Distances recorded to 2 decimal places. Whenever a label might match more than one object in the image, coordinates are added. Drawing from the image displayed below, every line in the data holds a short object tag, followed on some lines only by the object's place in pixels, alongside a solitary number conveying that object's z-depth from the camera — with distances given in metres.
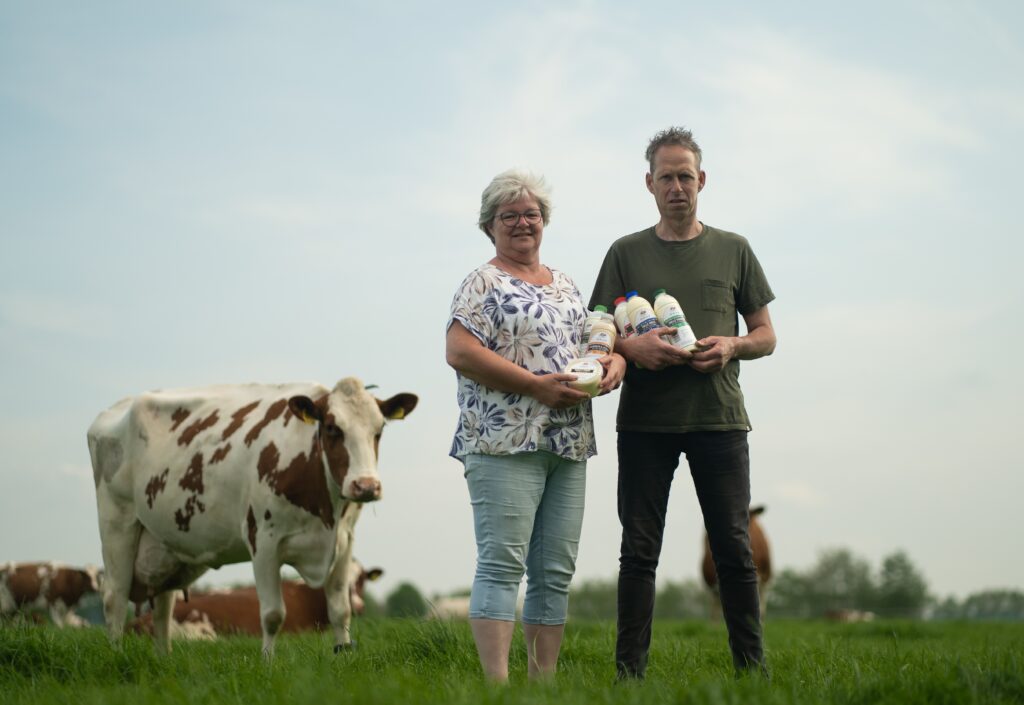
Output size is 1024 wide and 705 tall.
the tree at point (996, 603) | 40.36
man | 5.07
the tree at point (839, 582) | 47.72
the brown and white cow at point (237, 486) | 7.22
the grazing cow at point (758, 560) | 15.05
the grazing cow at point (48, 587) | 17.39
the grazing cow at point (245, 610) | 12.45
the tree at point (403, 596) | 43.00
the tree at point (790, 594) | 47.09
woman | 4.52
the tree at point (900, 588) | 45.94
